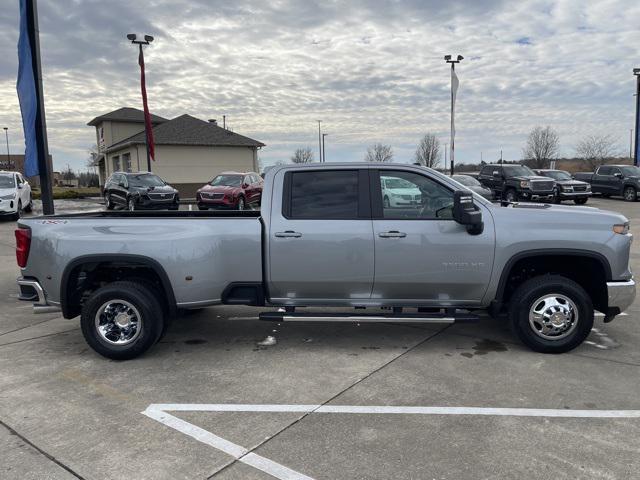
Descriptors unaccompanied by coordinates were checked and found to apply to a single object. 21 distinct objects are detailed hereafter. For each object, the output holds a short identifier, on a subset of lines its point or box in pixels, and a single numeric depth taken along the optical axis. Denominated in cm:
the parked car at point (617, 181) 2522
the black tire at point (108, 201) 2155
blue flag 823
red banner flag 2353
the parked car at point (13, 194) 1706
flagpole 826
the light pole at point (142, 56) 2250
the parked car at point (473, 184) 1863
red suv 1952
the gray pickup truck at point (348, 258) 475
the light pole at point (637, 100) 3137
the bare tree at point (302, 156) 6938
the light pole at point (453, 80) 2891
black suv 1941
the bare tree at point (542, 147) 5950
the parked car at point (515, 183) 2197
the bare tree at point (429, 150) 5500
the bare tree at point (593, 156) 5831
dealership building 3366
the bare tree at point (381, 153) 5666
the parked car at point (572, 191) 2359
